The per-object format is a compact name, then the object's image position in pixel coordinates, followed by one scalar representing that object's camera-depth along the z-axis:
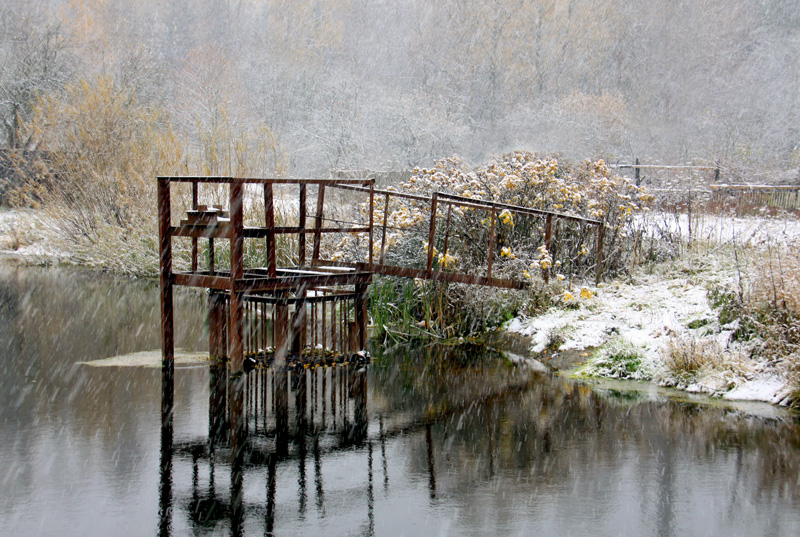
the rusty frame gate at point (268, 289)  9.23
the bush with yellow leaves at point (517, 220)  13.17
